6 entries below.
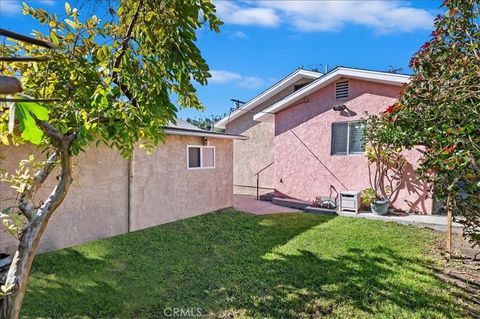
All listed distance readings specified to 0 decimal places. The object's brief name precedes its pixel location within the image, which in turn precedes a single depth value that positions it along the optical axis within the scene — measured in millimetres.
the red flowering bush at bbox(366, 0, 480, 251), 3906
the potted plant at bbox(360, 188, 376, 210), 11232
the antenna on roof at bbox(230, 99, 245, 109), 18864
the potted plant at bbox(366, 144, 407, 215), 10867
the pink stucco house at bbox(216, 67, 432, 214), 11156
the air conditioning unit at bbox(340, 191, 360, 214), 11141
